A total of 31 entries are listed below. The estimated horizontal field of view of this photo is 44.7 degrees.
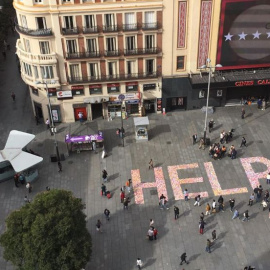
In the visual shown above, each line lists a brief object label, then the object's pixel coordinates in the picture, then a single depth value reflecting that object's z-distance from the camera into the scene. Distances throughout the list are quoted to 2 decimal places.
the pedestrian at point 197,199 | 36.85
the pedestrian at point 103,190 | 38.34
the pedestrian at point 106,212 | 35.80
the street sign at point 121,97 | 45.37
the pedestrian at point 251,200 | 36.87
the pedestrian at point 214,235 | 33.59
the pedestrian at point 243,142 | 43.42
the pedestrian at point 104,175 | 39.97
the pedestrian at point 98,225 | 34.81
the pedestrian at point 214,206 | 36.11
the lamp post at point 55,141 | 42.20
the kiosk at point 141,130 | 44.72
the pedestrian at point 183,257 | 31.84
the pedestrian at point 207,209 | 36.04
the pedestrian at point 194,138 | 44.23
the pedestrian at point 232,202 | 36.30
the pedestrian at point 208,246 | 32.80
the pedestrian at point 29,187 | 39.18
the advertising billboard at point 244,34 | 43.04
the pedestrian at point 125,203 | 36.88
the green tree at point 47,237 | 27.45
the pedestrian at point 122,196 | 37.53
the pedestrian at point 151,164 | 41.28
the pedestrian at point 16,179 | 39.80
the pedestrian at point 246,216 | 35.29
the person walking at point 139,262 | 31.72
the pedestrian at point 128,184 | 39.01
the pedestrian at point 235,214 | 35.84
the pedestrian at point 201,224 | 34.45
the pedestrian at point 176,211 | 35.65
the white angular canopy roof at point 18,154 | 39.80
